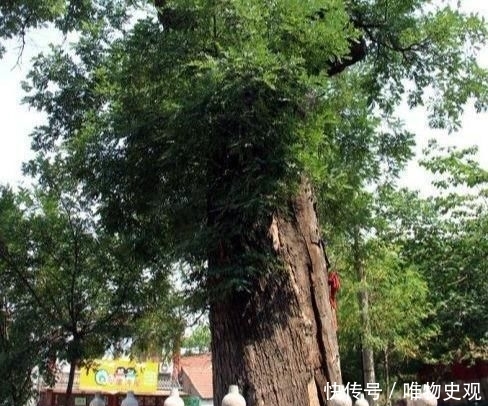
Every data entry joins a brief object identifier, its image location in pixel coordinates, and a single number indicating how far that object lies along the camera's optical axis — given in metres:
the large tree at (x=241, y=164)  4.81
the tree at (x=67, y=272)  8.80
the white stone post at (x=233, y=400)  3.71
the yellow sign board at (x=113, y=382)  20.45
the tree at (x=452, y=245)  12.54
